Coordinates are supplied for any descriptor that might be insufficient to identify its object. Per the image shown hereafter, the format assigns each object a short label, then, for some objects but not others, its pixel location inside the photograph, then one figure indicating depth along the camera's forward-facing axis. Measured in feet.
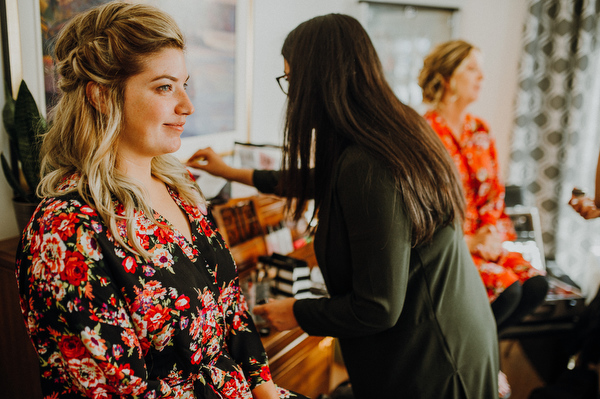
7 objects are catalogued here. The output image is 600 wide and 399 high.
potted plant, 4.45
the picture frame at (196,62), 4.58
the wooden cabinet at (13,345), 4.47
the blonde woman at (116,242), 3.17
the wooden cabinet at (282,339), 5.41
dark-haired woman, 3.82
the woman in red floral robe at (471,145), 7.81
